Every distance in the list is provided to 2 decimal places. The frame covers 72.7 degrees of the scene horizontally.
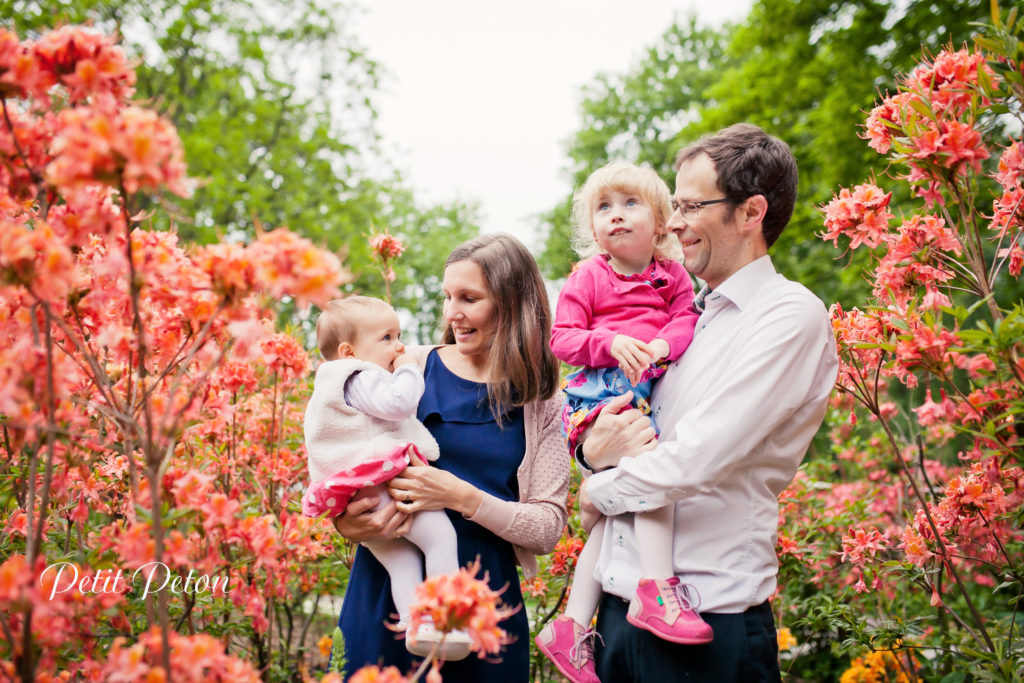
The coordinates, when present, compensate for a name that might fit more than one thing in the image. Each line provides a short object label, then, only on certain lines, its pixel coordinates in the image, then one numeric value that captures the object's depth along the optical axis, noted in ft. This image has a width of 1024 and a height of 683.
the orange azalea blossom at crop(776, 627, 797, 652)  13.01
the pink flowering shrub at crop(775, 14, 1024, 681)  6.32
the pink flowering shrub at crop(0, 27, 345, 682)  3.82
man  6.23
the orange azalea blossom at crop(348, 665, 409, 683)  4.00
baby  7.61
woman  7.61
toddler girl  7.30
